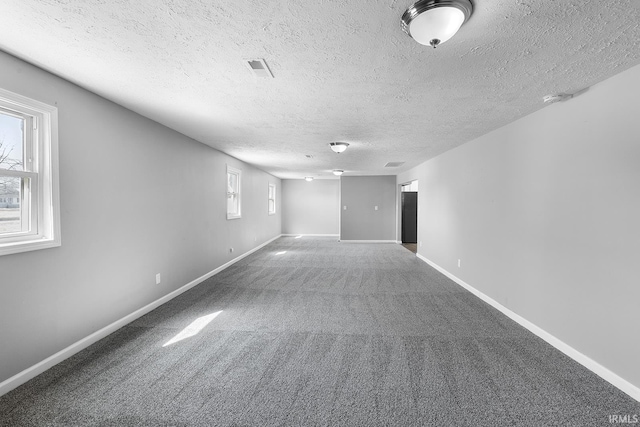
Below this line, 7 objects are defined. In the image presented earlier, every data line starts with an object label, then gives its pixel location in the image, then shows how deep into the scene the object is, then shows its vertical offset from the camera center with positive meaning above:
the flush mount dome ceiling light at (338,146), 4.21 +0.98
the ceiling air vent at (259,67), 1.89 +1.02
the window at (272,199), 9.40 +0.36
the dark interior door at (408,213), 9.00 -0.08
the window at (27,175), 1.93 +0.24
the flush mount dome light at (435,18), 1.32 +0.96
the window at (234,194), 5.98 +0.33
